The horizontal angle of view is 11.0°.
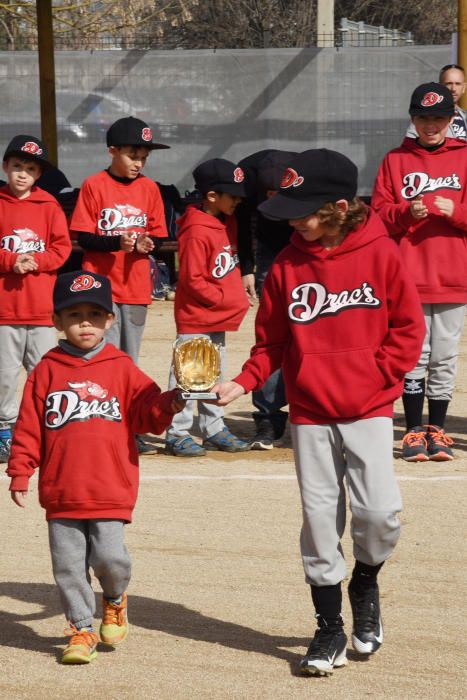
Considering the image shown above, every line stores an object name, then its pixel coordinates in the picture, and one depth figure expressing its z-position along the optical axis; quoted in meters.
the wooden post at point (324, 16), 41.10
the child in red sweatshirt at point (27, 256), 14.18
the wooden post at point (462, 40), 22.95
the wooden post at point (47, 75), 27.49
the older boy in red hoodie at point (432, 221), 13.92
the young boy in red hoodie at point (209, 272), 14.52
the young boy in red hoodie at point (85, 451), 8.54
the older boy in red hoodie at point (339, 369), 8.37
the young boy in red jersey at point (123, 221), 14.47
